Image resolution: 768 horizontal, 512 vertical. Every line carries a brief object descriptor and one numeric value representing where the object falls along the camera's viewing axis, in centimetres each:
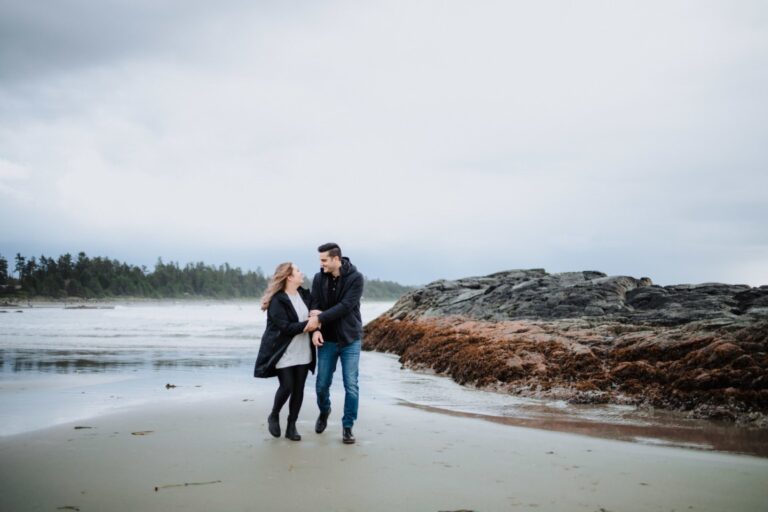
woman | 636
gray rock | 1288
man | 634
